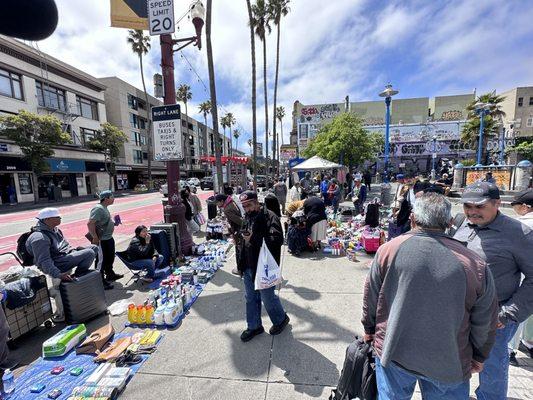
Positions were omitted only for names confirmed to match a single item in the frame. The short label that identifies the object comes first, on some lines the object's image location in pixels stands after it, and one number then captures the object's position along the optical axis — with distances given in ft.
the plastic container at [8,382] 8.52
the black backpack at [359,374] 5.98
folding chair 16.33
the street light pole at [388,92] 40.73
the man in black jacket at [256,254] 10.31
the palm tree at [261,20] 62.85
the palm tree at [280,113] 199.03
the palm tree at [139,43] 109.81
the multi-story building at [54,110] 75.92
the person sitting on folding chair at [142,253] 16.51
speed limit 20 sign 17.11
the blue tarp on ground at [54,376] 8.44
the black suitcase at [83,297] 11.97
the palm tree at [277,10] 64.86
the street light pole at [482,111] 59.52
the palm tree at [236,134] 293.10
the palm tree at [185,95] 167.53
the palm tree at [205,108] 198.06
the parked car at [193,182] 119.48
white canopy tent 45.94
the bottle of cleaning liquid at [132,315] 12.30
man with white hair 4.55
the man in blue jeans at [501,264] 6.08
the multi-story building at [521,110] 127.24
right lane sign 18.45
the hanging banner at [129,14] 16.76
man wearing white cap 11.71
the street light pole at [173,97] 18.76
